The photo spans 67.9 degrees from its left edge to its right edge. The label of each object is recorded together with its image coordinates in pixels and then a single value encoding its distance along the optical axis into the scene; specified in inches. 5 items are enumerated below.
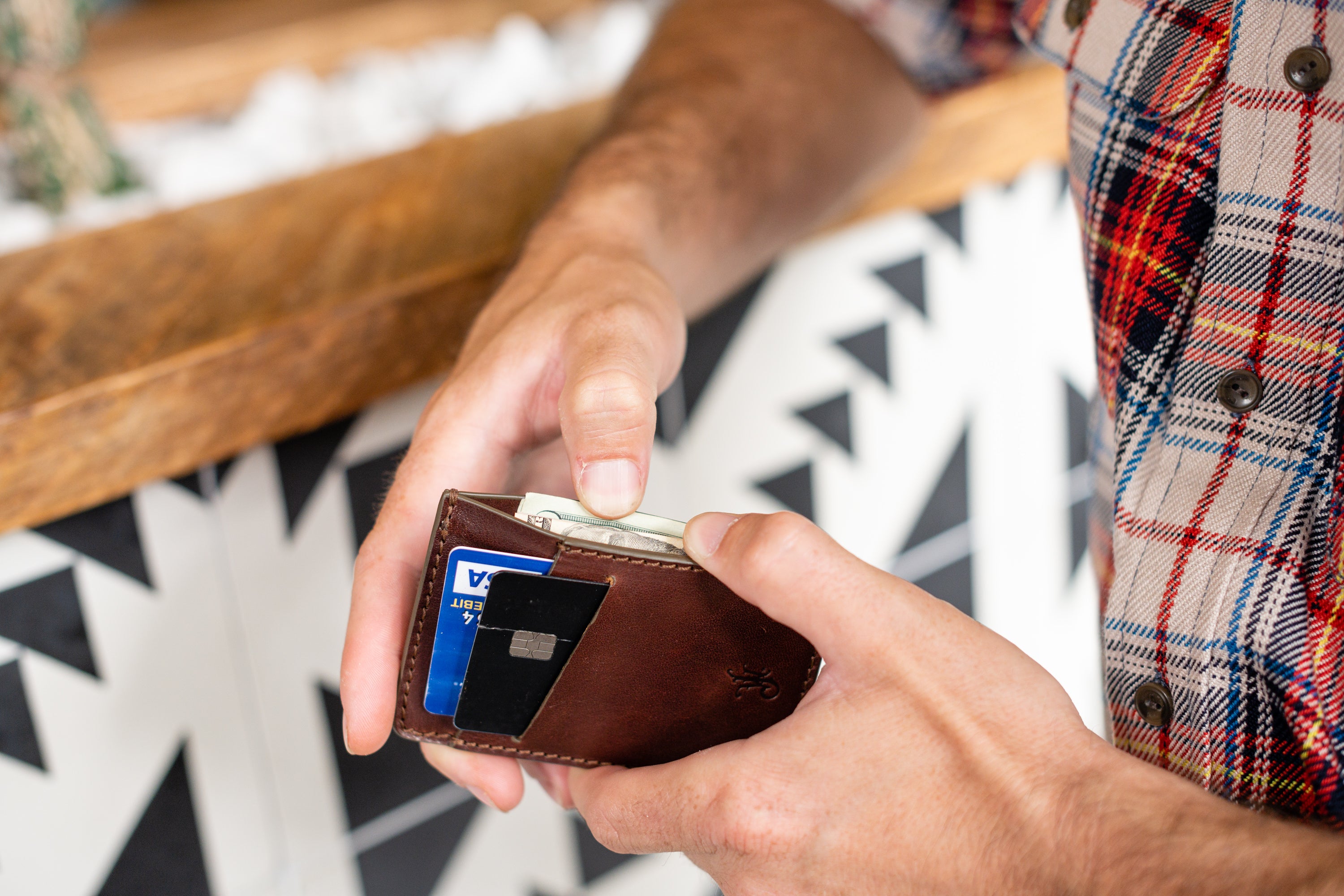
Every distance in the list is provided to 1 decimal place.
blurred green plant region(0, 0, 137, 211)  39.4
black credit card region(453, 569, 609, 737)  22.7
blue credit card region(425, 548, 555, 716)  22.4
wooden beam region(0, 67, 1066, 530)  26.8
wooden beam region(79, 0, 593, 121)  63.6
